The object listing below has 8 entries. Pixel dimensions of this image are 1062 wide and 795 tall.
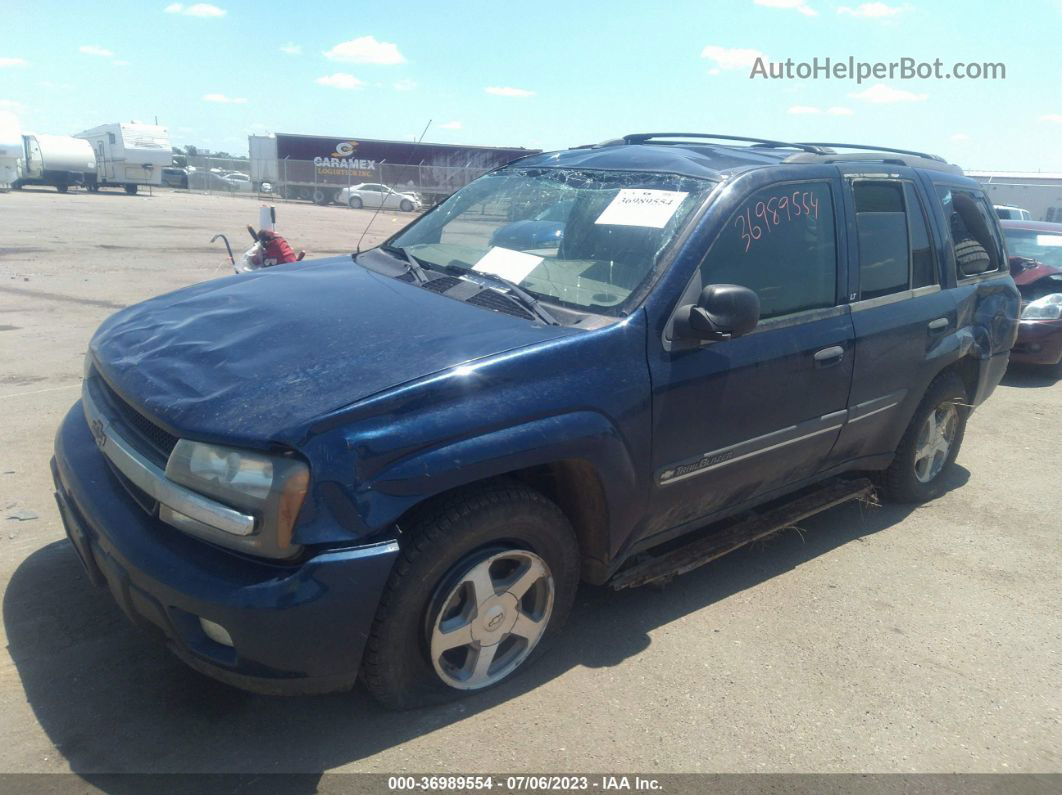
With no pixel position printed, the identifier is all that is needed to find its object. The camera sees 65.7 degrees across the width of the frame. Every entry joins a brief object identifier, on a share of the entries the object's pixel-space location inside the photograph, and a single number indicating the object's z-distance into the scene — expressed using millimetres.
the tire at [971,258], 4766
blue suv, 2393
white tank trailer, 38562
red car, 8406
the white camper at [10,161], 37250
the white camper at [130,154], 41188
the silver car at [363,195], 41906
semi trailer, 44688
